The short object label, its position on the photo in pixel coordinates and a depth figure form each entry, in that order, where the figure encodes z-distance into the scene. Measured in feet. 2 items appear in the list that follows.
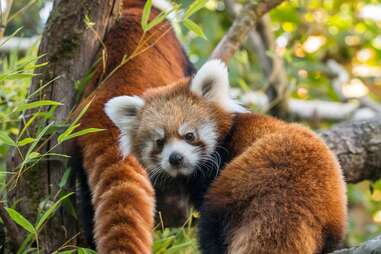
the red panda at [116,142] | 17.60
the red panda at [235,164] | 16.92
